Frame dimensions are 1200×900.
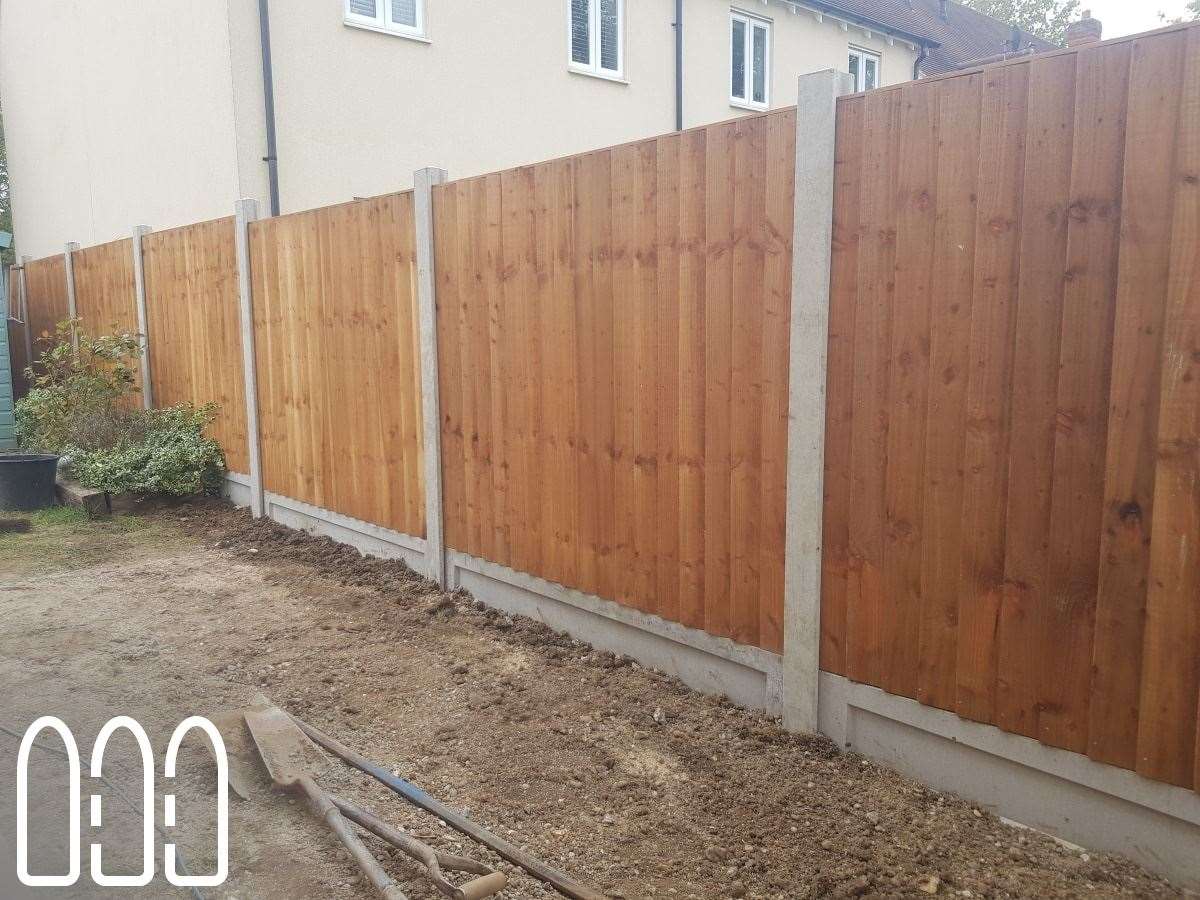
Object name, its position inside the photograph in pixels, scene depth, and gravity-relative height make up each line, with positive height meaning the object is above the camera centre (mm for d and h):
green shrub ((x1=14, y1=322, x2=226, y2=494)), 8125 -911
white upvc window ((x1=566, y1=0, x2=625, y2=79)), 13312 +4091
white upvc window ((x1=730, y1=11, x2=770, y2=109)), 15617 +4331
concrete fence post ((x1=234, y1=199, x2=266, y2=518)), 7398 -129
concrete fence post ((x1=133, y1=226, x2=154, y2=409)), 9391 +251
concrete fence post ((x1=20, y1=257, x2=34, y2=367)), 12988 +242
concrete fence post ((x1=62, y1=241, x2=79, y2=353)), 11312 +640
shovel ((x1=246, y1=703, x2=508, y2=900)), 2598 -1533
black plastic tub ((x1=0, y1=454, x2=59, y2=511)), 8297 -1316
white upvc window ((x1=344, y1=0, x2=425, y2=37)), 10883 +3637
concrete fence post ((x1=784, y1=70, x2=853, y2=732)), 3256 -220
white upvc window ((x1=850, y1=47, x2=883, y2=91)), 17453 +4738
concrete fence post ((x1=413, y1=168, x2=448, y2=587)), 5375 -228
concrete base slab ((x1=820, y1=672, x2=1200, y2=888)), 2600 -1390
